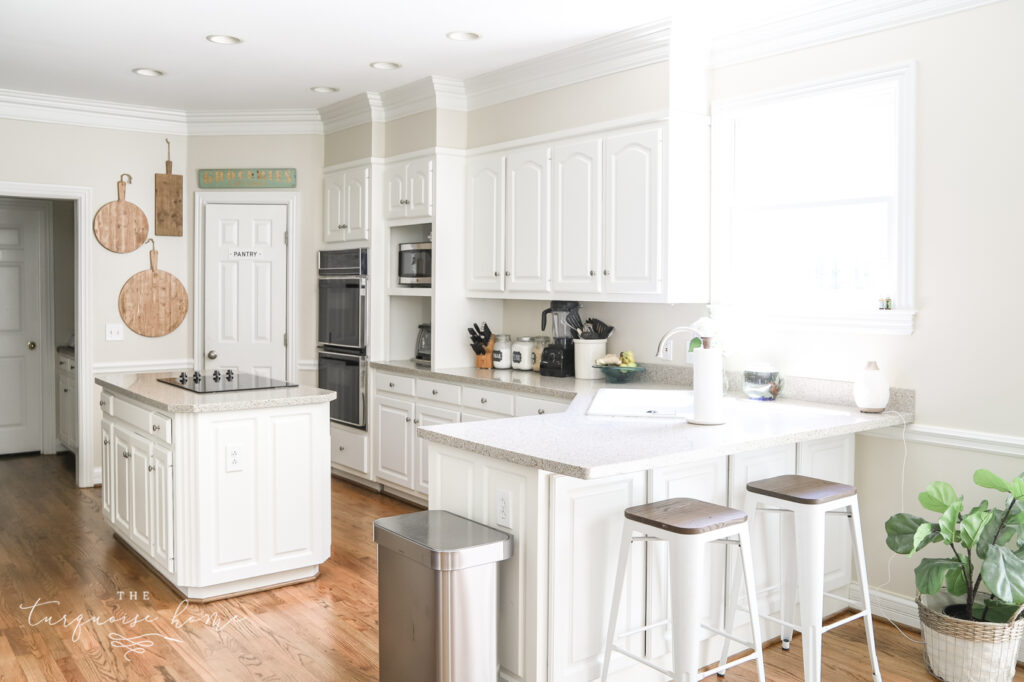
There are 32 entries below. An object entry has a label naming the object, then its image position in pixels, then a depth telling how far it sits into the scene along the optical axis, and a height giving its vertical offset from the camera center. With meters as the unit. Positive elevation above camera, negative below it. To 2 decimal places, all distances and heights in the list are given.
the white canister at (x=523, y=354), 5.17 -0.28
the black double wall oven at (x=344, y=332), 5.77 -0.17
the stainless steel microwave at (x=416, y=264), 5.42 +0.28
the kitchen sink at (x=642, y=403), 3.35 -0.40
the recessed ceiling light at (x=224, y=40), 4.43 +1.38
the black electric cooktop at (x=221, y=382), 4.04 -0.37
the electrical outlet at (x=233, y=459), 3.71 -0.65
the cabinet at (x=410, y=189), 5.32 +0.75
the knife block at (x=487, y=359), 5.36 -0.32
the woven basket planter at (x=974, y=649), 2.96 -1.17
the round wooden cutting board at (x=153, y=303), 6.05 +0.03
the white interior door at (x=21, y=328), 6.76 -0.18
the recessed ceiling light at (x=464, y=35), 4.31 +1.37
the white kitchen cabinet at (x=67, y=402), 6.49 -0.74
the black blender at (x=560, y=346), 4.88 -0.22
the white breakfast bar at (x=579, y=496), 2.53 -0.60
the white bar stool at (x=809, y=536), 2.79 -0.76
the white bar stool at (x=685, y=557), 2.43 -0.71
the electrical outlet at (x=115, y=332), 6.00 -0.18
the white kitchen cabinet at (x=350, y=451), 5.74 -0.98
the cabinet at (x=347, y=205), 5.79 +0.71
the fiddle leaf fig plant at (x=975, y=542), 2.83 -0.81
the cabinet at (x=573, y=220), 4.20 +0.47
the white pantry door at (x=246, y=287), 6.21 +0.14
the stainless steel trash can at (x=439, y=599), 2.43 -0.84
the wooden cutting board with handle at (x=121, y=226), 5.93 +0.56
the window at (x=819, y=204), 3.60 +0.48
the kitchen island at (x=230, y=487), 3.66 -0.79
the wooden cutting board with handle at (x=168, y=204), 6.14 +0.73
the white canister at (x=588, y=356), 4.76 -0.26
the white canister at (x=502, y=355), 5.29 -0.29
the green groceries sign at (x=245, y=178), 6.18 +0.92
